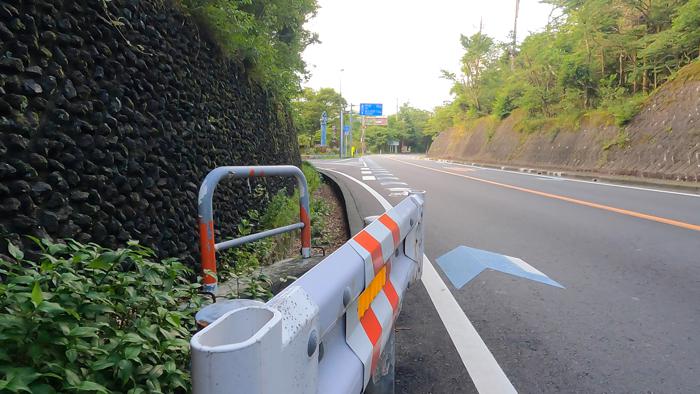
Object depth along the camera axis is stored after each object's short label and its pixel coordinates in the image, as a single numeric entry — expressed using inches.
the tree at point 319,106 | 2214.2
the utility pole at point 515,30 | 1365.7
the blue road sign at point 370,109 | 2220.7
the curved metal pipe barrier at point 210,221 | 95.4
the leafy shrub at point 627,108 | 620.4
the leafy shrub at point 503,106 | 1175.6
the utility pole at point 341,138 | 1882.5
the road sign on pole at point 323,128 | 1852.9
